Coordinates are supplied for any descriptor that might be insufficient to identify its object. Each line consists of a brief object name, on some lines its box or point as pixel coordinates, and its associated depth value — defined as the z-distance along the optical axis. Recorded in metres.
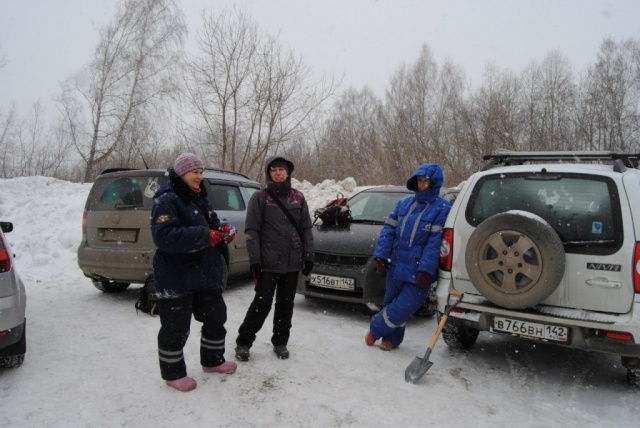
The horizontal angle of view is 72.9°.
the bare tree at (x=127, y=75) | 18.28
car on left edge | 3.29
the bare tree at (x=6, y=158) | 18.47
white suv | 3.06
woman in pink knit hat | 3.08
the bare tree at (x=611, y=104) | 25.64
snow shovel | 3.47
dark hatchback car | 4.93
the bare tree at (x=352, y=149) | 23.20
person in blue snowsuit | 3.93
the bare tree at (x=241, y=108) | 14.20
